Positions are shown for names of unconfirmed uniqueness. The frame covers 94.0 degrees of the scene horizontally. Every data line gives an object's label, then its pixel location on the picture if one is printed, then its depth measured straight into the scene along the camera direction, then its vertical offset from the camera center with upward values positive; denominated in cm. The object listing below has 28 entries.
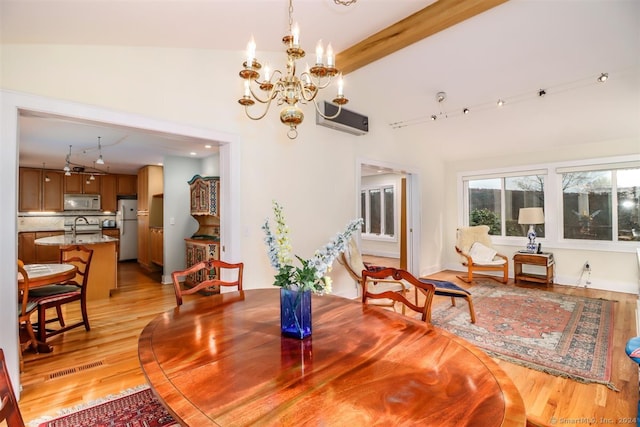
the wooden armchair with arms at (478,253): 536 -75
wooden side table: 500 -89
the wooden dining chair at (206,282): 183 -41
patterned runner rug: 179 -124
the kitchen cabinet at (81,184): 704 +76
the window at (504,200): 566 +25
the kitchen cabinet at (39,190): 654 +57
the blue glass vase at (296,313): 123 -41
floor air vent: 233 -124
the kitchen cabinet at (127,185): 770 +79
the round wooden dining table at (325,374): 77 -52
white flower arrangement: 123 -20
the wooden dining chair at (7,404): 69 -45
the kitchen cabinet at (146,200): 643 +34
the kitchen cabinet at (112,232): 755 -42
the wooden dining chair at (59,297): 272 -78
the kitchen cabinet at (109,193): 746 +56
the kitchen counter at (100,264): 433 -73
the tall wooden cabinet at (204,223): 457 -15
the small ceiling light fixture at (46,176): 678 +89
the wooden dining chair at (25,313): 232 -80
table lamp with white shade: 512 -11
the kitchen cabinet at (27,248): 657 -71
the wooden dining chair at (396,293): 153 -41
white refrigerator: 761 -31
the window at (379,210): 830 +10
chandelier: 161 +81
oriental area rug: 252 -126
